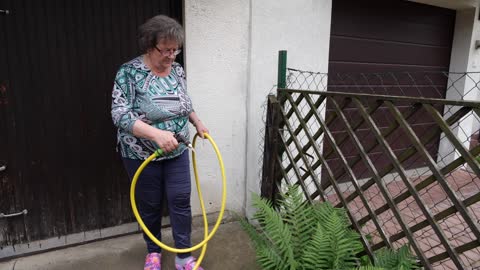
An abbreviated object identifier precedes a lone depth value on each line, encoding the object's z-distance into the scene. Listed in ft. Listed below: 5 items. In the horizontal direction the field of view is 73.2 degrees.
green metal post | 8.08
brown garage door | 11.18
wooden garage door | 7.04
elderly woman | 5.56
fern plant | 6.06
